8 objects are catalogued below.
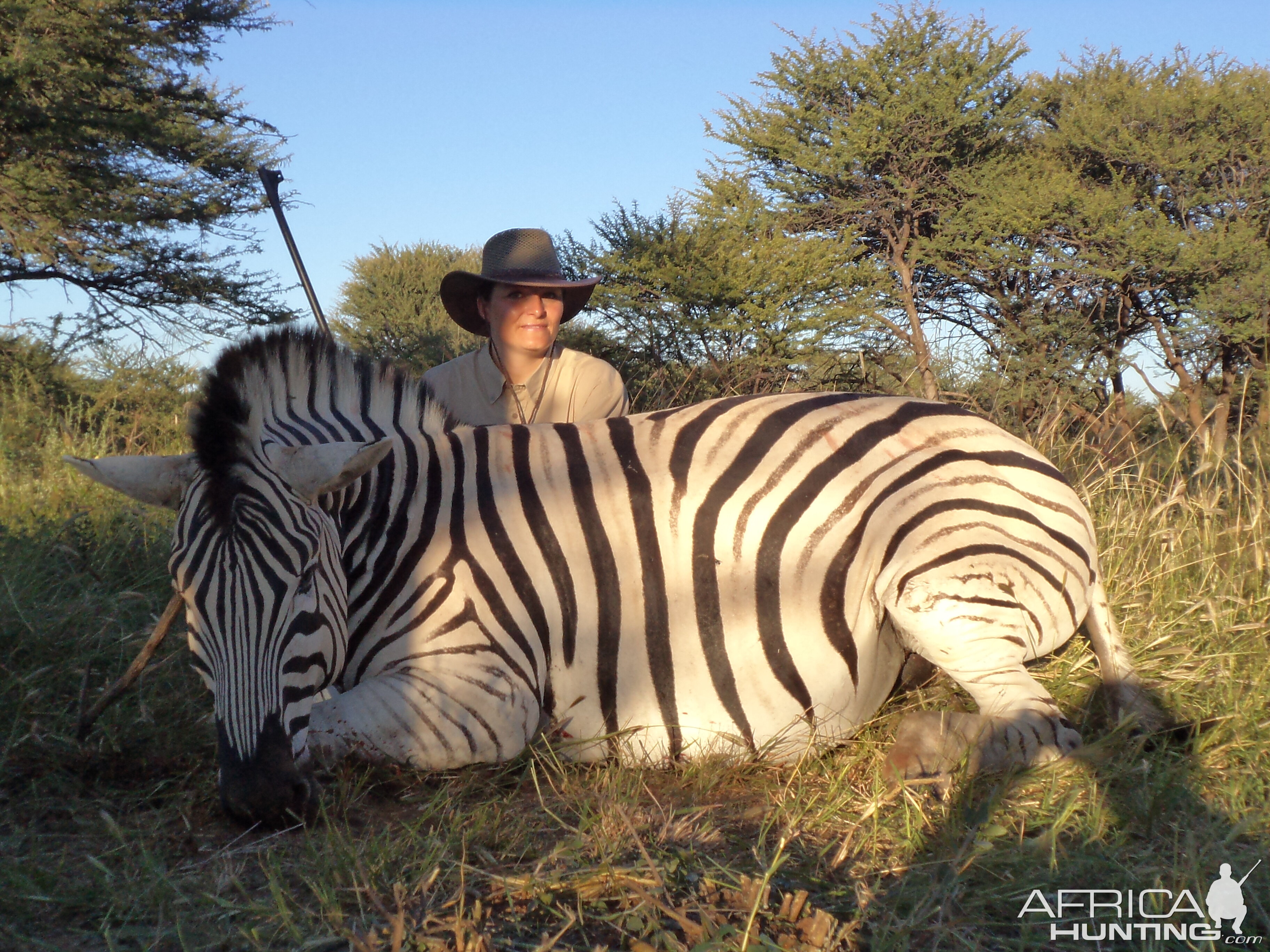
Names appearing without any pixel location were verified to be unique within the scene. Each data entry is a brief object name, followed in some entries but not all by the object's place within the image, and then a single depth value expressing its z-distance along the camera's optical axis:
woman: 4.22
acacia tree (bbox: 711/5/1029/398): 14.96
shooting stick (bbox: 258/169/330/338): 5.82
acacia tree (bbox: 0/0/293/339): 9.53
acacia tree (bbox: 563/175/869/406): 11.67
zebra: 2.45
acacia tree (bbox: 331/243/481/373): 19.31
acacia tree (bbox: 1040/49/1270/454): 13.07
